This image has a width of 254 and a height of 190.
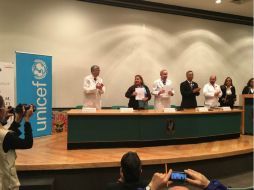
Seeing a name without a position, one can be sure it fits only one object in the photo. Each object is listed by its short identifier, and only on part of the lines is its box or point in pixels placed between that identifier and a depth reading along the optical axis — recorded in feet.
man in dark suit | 14.67
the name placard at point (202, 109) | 13.05
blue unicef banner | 13.03
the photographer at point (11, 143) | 5.78
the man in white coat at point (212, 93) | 14.81
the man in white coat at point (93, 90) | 12.79
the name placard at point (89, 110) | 11.25
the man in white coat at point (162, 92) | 13.58
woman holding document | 12.93
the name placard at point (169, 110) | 12.21
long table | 11.25
